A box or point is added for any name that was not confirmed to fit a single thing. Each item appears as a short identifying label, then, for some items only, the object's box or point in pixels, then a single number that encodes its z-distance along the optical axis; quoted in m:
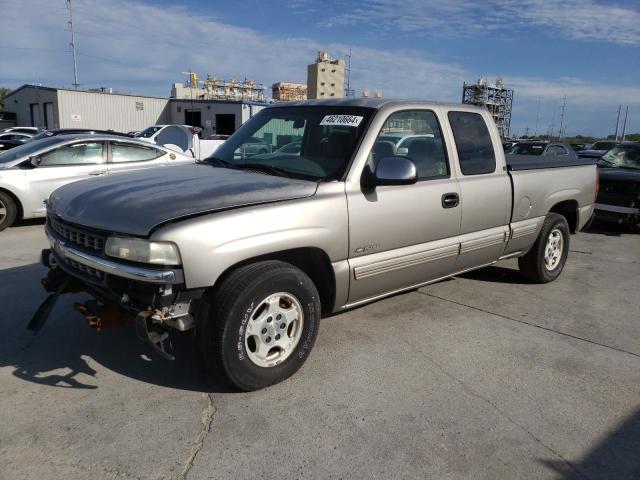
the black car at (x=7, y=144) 16.17
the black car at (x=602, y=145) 23.58
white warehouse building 36.64
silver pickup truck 2.92
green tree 72.93
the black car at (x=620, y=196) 9.22
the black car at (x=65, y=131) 16.89
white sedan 8.09
